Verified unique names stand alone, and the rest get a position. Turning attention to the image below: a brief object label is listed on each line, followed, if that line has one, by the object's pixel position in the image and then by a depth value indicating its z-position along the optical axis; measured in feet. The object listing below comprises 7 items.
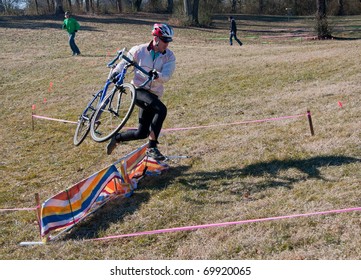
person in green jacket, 74.74
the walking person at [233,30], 87.90
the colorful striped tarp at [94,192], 18.85
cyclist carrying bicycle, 22.43
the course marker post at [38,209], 18.39
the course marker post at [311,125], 26.07
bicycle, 22.47
